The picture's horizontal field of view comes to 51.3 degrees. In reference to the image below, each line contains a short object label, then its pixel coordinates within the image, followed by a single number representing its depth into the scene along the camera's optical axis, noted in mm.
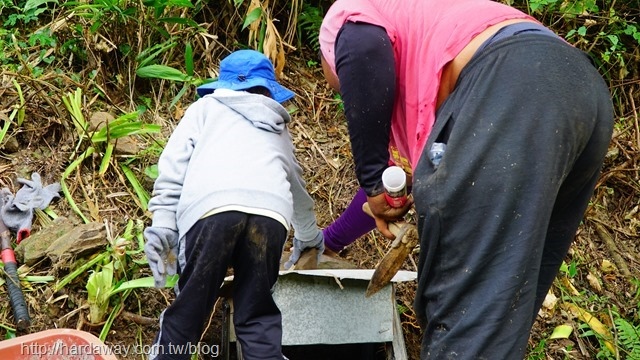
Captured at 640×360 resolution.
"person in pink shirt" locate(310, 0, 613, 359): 1576
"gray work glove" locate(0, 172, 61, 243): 3031
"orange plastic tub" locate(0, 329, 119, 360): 2115
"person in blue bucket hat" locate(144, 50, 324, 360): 2314
